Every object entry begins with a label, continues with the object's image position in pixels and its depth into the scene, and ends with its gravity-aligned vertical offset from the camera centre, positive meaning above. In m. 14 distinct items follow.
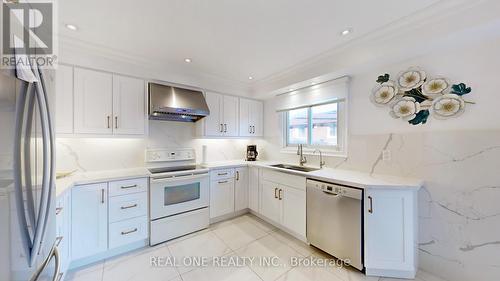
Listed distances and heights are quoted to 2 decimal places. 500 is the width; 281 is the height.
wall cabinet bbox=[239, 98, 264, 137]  3.57 +0.45
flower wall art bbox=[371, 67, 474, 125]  1.70 +0.46
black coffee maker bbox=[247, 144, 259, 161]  3.69 -0.26
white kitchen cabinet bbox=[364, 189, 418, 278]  1.71 -0.88
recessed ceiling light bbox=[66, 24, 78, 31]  1.73 +1.08
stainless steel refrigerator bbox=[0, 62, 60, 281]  0.55 -0.14
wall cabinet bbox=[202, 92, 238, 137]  3.14 +0.42
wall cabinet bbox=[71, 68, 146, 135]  2.10 +0.45
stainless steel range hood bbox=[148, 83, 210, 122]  2.51 +0.53
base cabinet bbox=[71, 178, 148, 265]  1.89 -0.86
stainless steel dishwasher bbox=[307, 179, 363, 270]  1.83 -0.87
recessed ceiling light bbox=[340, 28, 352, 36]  1.82 +1.09
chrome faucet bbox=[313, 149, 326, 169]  2.74 -0.32
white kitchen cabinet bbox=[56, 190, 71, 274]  1.55 -0.78
